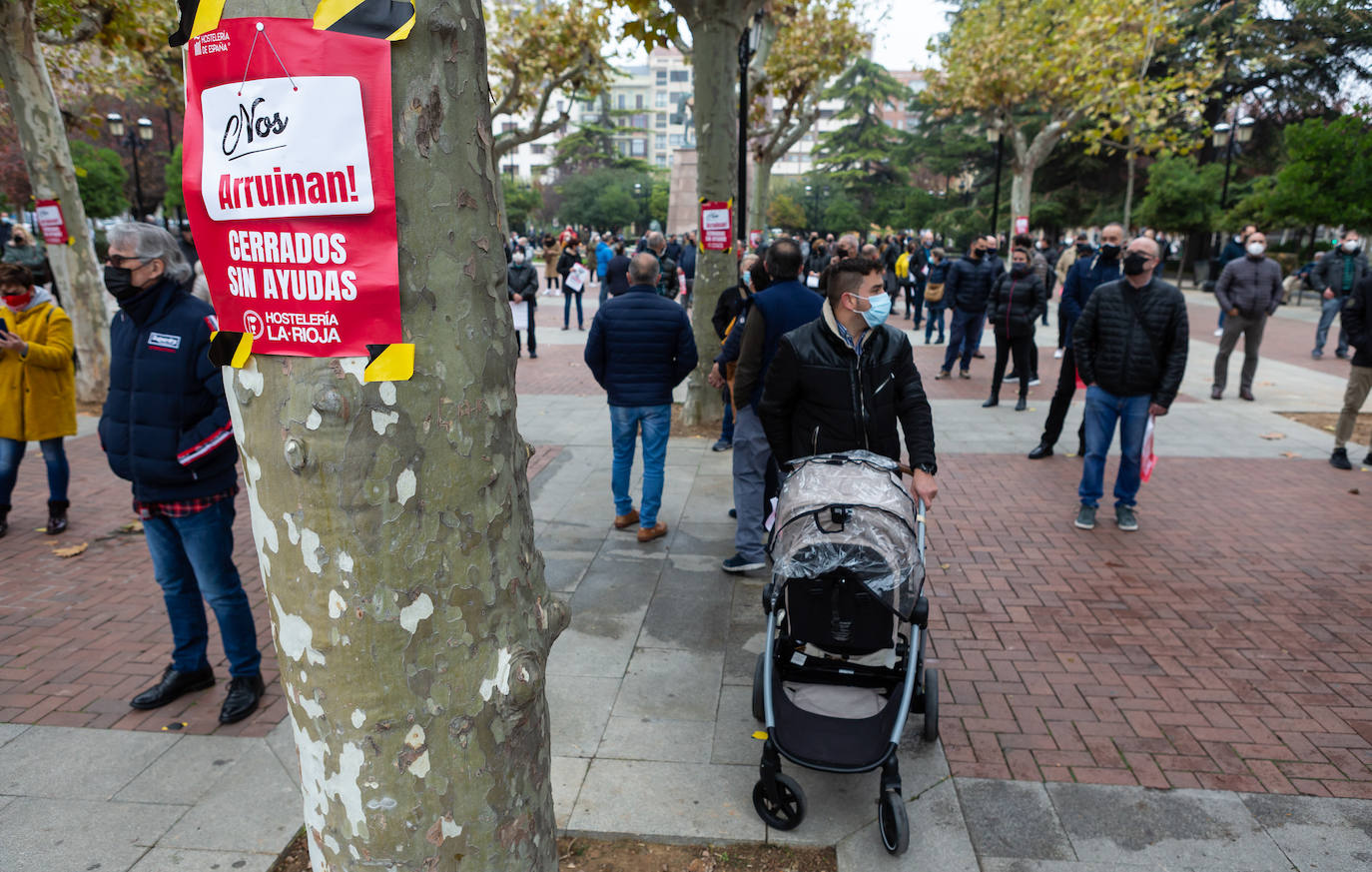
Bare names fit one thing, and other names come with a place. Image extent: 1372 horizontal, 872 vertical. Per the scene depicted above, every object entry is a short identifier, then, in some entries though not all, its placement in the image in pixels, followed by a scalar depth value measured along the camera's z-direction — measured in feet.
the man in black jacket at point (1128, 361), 19.54
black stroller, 10.08
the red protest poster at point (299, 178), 4.55
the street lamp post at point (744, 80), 40.11
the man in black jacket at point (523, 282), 42.96
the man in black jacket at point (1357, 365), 24.97
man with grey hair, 11.76
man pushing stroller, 12.63
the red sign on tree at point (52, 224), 32.07
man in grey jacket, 34.01
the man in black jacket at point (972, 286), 37.24
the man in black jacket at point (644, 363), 19.42
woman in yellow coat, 18.40
